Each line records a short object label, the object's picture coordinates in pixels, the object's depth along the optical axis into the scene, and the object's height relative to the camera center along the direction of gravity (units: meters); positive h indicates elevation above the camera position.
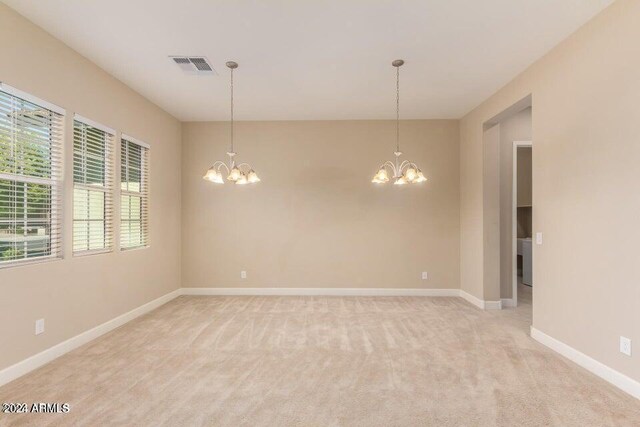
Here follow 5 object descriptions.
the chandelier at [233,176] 3.64 +0.43
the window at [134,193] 4.32 +0.28
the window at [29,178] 2.73 +0.32
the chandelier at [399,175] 3.68 +0.45
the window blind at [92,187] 3.52 +0.30
